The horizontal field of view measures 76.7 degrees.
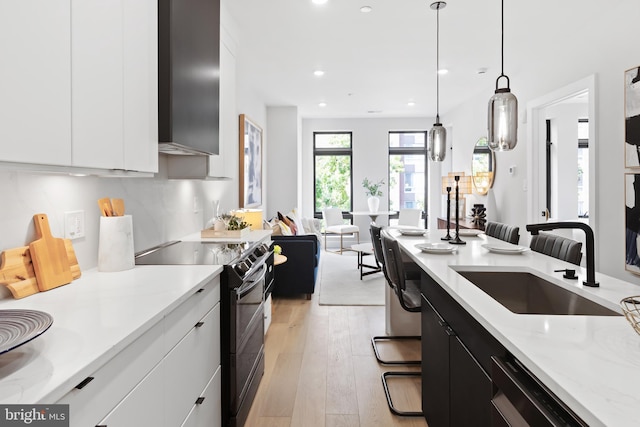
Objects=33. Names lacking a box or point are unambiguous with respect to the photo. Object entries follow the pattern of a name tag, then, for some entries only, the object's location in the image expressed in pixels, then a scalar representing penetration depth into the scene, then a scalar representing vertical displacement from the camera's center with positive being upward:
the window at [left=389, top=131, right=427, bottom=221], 8.90 +0.78
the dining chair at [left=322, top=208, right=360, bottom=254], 7.93 -0.43
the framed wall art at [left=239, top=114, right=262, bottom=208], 5.25 +0.58
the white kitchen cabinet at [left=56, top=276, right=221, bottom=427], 0.93 -0.51
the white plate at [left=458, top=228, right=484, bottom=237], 3.26 -0.24
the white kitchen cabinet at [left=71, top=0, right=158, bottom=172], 1.31 +0.45
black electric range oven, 2.00 -0.55
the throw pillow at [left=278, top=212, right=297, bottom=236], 5.90 -0.28
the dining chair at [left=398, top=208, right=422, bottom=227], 7.92 -0.25
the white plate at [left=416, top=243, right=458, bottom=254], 2.34 -0.26
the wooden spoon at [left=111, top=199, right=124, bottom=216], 1.91 -0.01
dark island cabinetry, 1.28 -0.61
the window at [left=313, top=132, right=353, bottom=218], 8.91 +0.76
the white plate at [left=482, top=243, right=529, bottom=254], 2.29 -0.26
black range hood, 1.94 +0.69
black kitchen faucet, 1.52 -0.20
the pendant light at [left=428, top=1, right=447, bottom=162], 3.43 +0.54
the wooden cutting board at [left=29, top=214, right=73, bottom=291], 1.43 -0.20
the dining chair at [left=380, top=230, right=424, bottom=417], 2.39 -0.54
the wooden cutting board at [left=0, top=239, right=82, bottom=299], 1.32 -0.23
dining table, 8.12 -0.17
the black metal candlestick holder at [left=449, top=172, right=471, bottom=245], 6.46 +0.33
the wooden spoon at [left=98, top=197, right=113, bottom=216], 1.83 -0.01
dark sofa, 4.57 -0.72
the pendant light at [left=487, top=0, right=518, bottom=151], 2.03 +0.44
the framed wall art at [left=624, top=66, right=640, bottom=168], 3.00 +0.67
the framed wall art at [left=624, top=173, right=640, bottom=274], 3.05 -0.12
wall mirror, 6.12 +0.60
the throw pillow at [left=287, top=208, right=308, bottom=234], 6.47 -0.25
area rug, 4.70 -1.07
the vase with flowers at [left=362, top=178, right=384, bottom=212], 8.68 +0.36
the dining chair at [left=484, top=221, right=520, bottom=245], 3.29 -0.23
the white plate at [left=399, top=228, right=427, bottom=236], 3.33 -0.23
